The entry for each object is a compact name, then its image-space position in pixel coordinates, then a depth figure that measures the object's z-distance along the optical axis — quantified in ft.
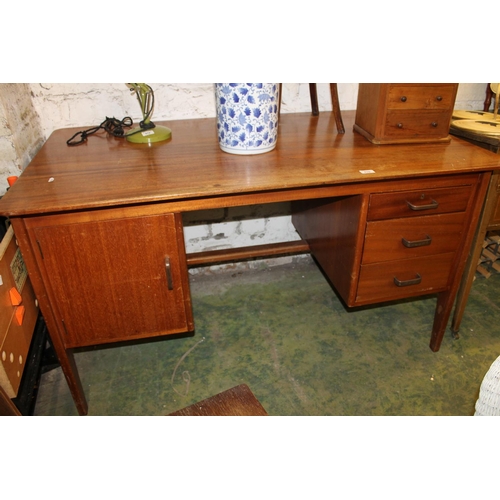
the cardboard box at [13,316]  3.65
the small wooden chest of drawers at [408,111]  4.65
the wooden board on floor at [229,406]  3.10
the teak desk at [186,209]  3.74
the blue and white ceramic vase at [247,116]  4.23
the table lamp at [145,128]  5.00
